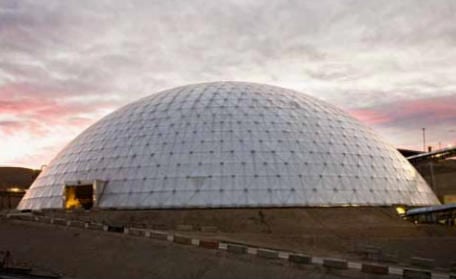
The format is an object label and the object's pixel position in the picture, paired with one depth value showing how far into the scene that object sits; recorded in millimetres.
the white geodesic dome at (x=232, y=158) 52781
